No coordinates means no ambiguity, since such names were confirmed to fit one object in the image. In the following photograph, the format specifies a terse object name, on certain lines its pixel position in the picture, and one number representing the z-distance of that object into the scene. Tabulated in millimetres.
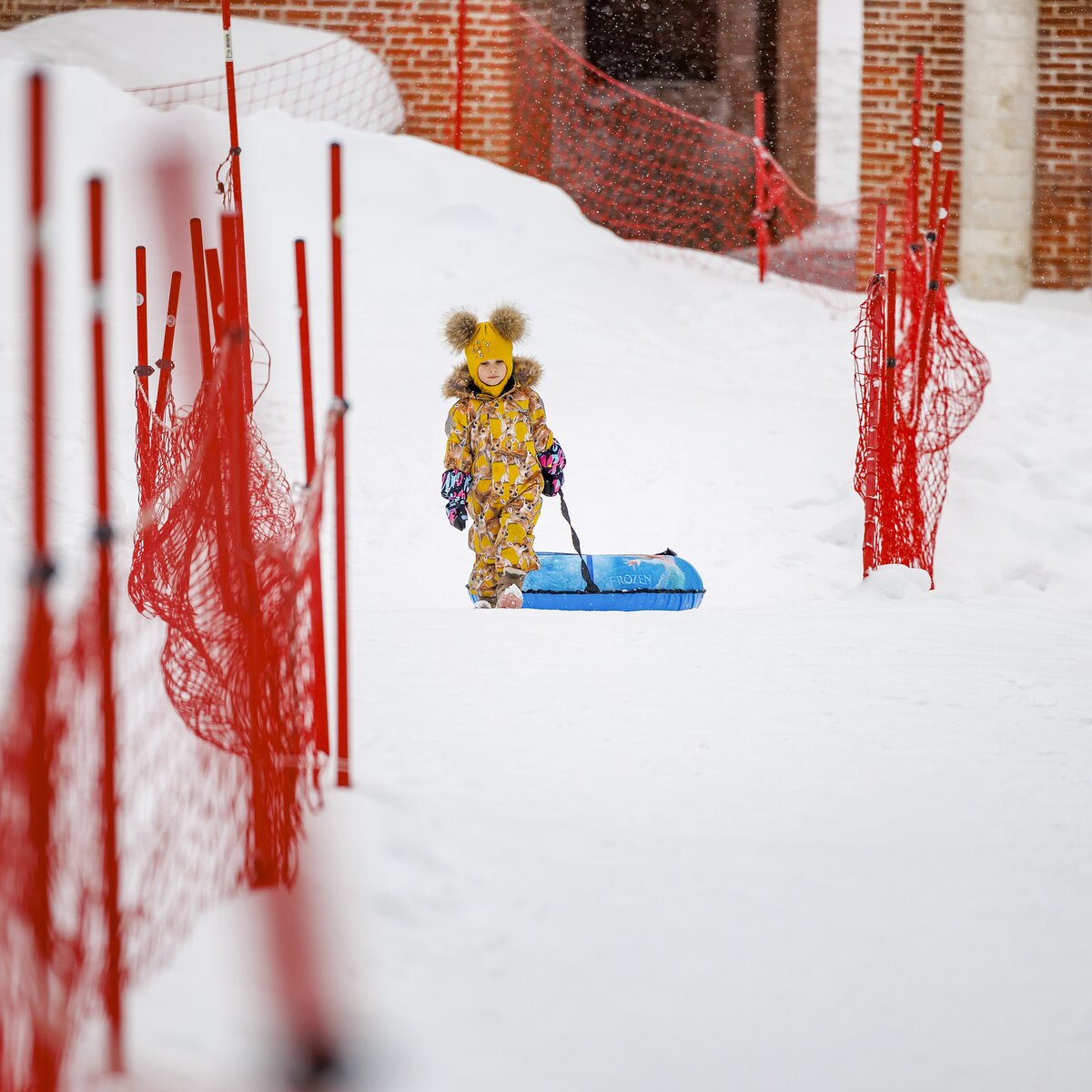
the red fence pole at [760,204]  20937
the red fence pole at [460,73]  20828
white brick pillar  22000
